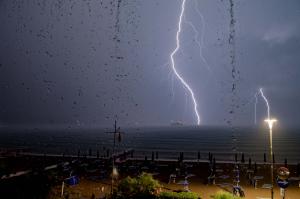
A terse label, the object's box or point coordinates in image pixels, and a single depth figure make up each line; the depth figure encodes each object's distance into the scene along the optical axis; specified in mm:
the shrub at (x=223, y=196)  13023
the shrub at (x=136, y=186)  15115
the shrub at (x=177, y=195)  13915
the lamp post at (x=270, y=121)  14570
